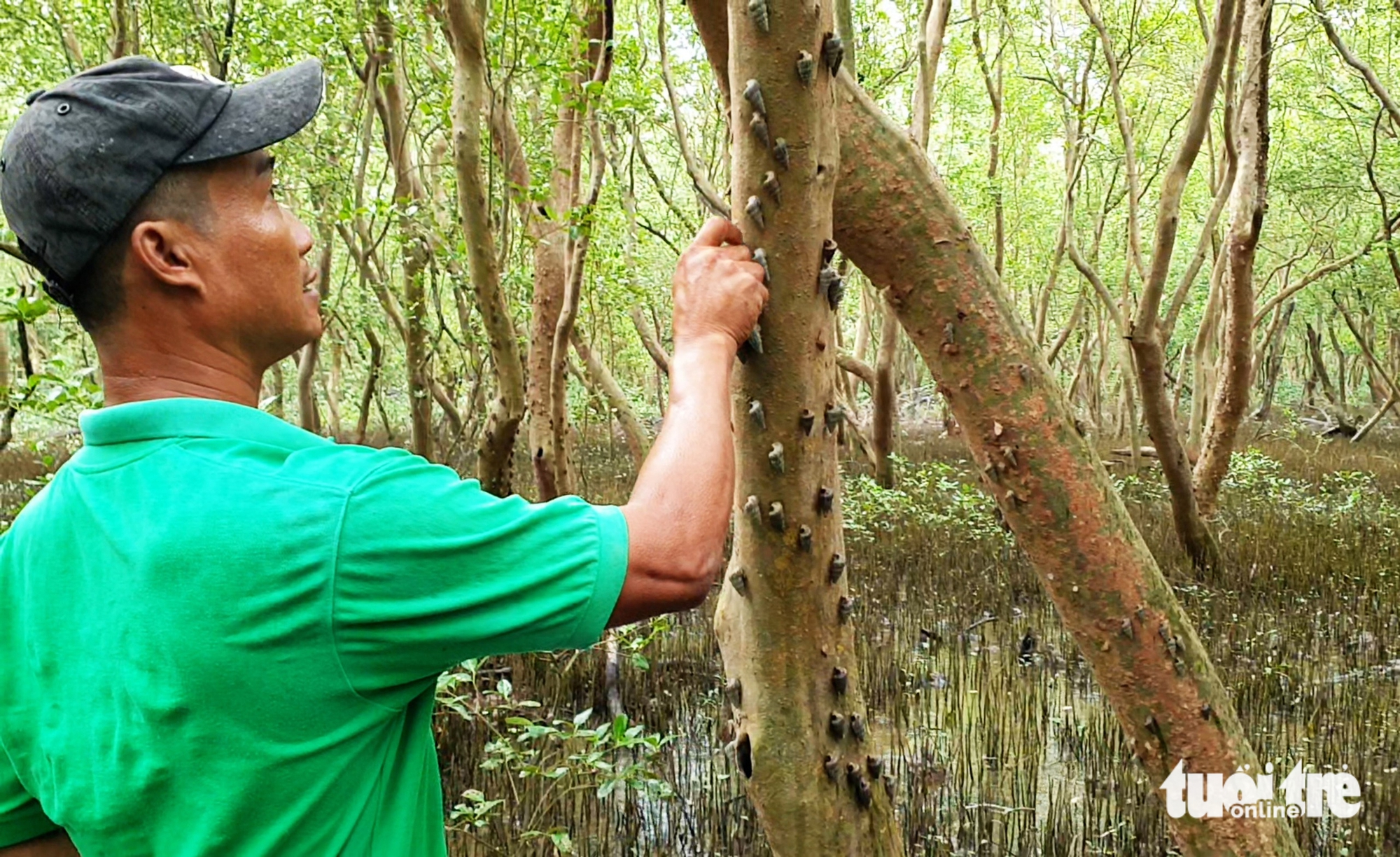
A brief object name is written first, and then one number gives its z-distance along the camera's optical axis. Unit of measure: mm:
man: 908
